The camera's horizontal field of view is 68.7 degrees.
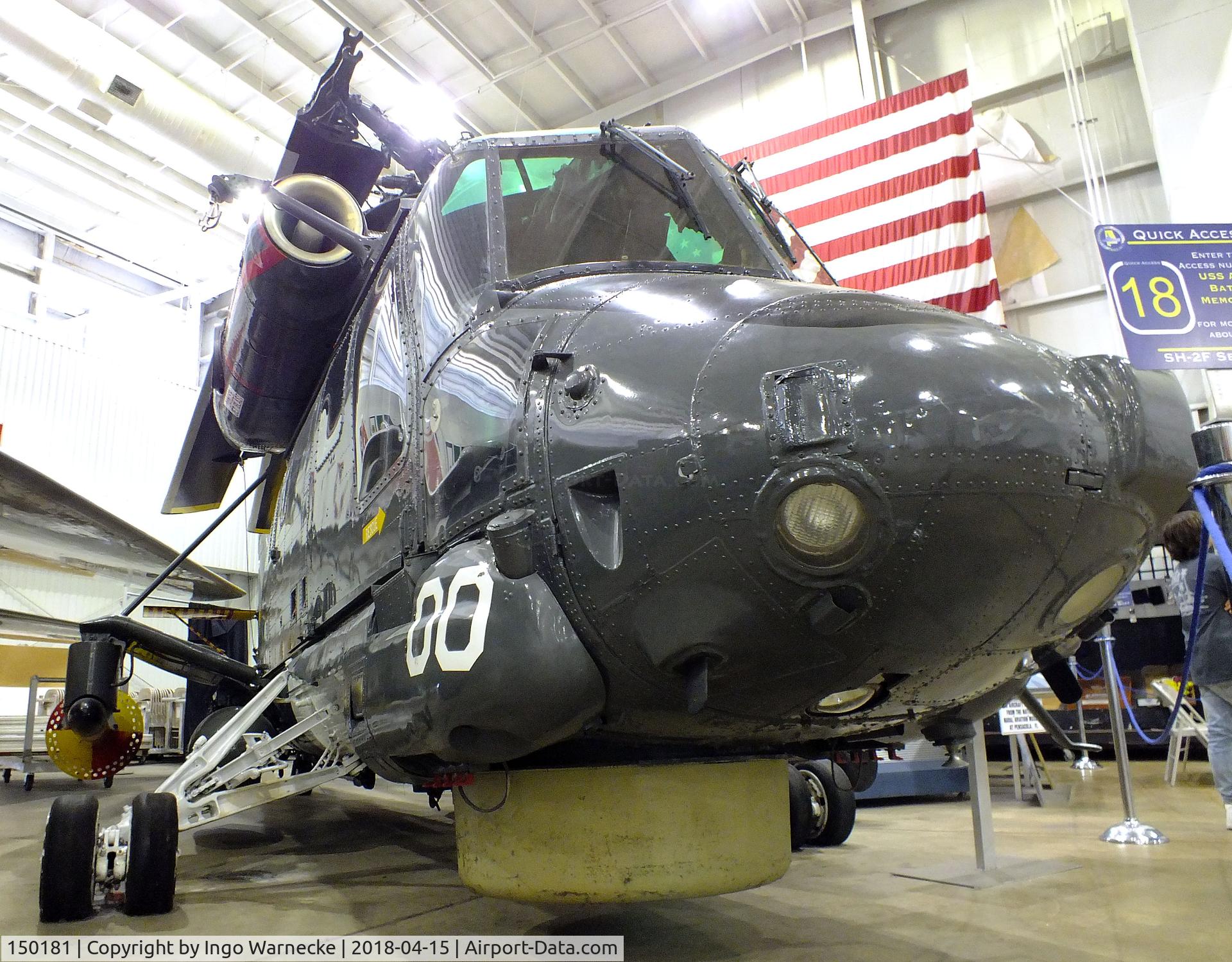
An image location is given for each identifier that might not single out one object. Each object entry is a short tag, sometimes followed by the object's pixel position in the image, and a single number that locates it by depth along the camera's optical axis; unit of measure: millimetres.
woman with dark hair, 4910
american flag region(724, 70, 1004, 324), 10742
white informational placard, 5938
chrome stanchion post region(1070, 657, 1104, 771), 8266
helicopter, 1730
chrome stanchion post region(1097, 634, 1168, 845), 4594
